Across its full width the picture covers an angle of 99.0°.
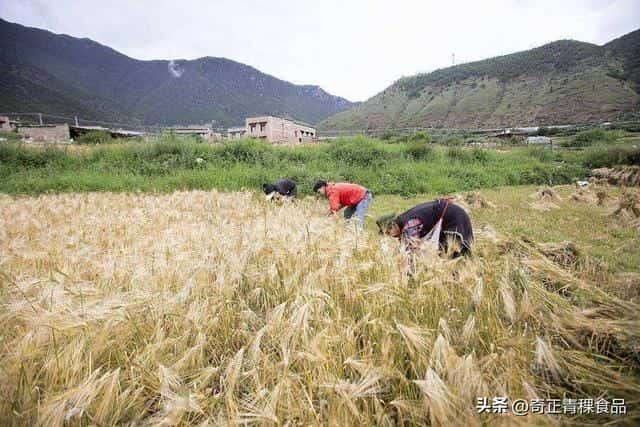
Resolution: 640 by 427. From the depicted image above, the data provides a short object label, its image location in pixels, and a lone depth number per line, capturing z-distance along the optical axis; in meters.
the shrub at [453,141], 28.91
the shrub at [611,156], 17.58
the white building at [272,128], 42.34
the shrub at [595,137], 24.66
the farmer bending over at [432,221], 4.01
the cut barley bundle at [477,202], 9.93
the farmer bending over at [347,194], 7.09
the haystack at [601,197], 10.08
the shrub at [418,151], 18.36
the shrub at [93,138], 24.25
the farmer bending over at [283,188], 8.63
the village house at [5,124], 34.14
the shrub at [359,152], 16.75
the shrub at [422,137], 27.93
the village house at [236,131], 49.54
